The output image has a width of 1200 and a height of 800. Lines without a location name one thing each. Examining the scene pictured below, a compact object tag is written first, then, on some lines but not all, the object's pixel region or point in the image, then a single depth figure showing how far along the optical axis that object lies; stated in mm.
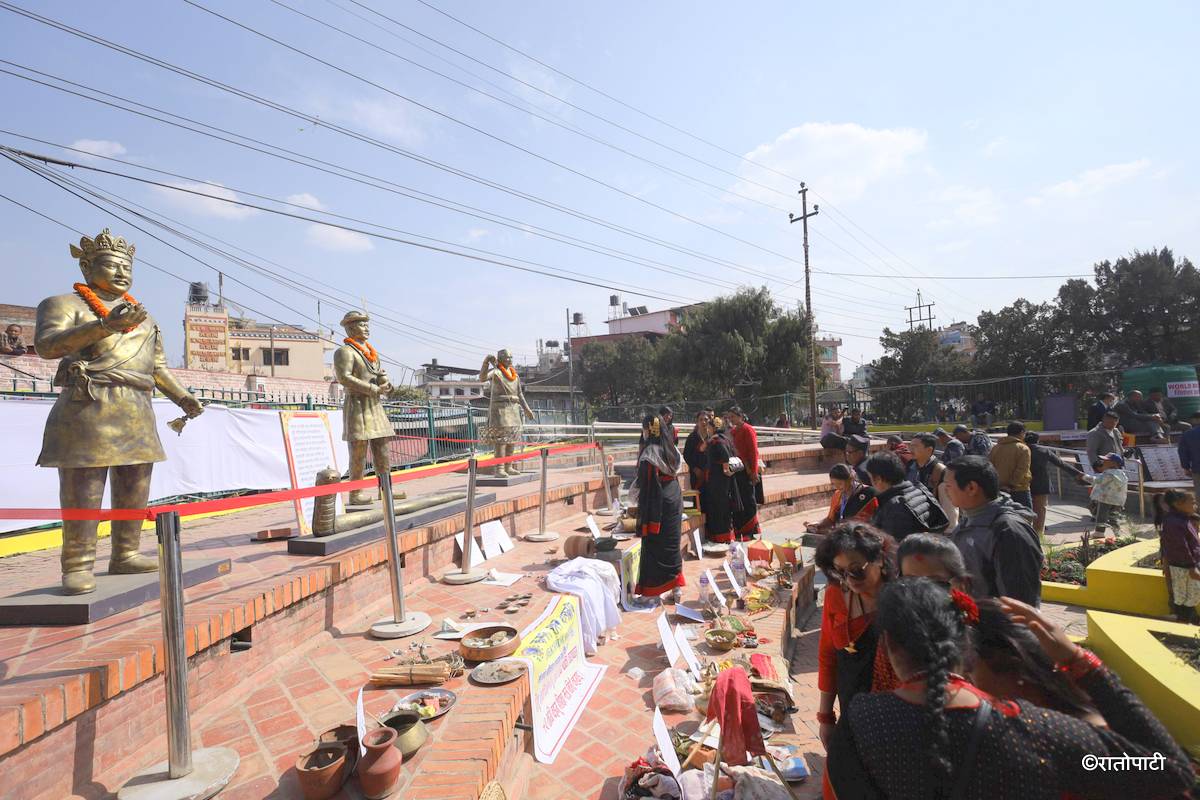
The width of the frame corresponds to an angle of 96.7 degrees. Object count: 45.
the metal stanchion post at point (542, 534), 6105
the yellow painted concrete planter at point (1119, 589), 4816
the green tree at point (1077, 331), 24522
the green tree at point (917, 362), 30359
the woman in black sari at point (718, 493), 6508
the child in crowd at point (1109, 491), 7059
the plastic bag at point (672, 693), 3164
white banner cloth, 5117
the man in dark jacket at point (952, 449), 6355
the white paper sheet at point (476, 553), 5195
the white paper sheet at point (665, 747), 2277
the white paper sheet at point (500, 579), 4657
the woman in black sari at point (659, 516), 4773
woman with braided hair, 1269
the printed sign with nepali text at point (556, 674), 2586
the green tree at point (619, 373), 39688
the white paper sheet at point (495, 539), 5395
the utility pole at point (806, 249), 22172
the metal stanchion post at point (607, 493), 7371
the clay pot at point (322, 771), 1974
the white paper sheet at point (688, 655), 3439
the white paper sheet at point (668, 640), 3369
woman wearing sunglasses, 2158
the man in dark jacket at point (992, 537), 2539
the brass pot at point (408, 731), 2262
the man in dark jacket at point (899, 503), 3084
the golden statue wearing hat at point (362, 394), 4688
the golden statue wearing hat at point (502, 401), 8102
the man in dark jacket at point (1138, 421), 10234
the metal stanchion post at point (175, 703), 2031
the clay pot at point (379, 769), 1986
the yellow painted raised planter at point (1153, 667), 2738
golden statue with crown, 2682
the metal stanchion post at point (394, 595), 3518
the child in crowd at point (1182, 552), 4355
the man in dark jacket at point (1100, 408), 9302
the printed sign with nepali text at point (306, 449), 4295
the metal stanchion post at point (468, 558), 4598
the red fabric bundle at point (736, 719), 2385
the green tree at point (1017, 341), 25438
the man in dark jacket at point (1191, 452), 7043
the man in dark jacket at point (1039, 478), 6730
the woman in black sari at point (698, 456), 6703
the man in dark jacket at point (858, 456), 4934
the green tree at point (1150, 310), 22656
